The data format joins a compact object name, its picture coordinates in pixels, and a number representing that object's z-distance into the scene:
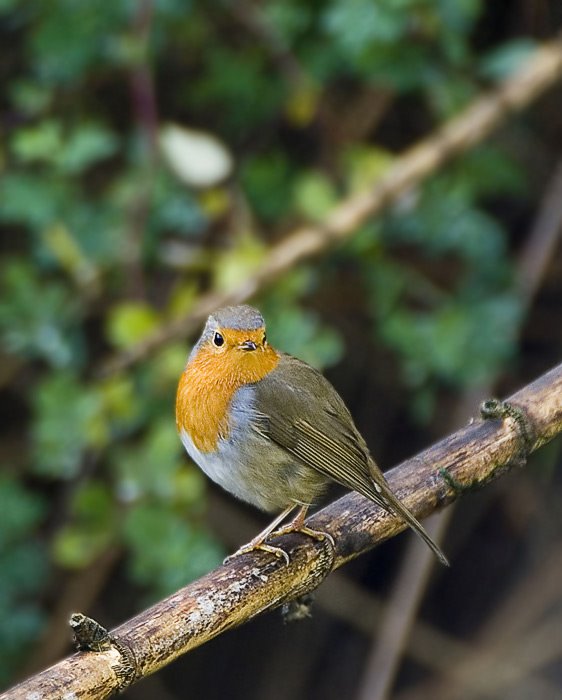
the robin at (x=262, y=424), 6.28
